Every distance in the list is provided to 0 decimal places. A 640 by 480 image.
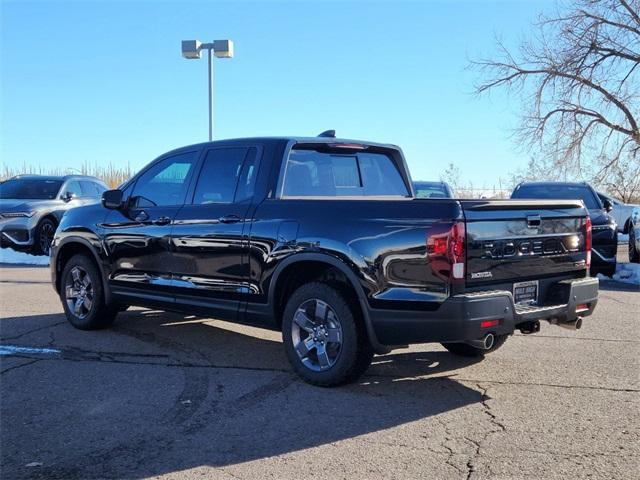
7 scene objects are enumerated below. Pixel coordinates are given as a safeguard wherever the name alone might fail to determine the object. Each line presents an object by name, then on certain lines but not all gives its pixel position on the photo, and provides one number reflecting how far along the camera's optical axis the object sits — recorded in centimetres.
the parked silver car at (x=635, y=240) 1330
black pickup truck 446
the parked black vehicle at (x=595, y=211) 1115
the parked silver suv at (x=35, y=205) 1436
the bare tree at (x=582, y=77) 2244
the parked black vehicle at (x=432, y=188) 1545
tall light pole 1725
